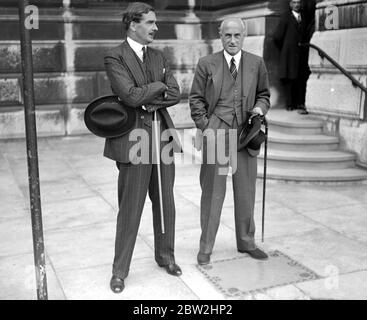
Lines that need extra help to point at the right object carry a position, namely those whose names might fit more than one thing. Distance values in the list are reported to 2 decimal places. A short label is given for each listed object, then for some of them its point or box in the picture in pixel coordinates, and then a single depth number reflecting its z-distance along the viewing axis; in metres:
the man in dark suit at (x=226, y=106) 4.29
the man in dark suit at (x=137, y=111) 3.77
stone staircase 7.15
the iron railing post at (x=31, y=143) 3.20
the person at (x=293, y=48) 9.31
